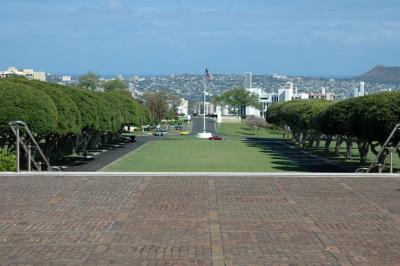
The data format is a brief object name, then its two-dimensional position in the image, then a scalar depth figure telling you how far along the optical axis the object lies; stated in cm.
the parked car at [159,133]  9489
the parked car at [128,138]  7630
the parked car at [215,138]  7994
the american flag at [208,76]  7912
